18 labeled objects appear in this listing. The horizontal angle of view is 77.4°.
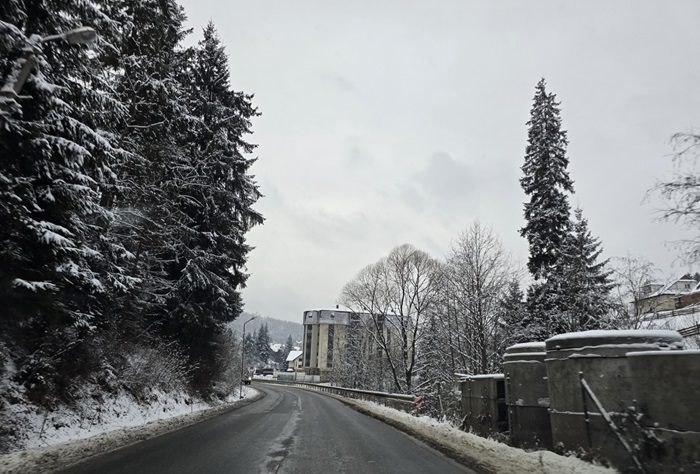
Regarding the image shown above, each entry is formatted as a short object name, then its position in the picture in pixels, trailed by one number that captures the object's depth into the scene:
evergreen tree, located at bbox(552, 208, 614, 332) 20.23
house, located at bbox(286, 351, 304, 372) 138.48
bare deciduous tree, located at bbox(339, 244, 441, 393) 39.31
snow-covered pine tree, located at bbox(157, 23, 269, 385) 20.53
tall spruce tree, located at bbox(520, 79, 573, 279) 23.81
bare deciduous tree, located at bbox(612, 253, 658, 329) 20.39
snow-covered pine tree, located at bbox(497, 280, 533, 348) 25.10
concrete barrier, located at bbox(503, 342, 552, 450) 9.41
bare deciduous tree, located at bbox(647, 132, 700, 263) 8.62
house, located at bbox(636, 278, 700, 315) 20.20
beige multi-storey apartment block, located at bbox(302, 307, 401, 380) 117.69
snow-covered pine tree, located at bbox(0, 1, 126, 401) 7.50
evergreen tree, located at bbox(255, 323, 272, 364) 142.50
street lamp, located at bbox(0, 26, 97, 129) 6.08
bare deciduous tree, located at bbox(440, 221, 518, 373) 24.80
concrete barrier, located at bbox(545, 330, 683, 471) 6.73
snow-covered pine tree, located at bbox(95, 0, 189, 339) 13.07
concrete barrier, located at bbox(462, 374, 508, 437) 11.27
